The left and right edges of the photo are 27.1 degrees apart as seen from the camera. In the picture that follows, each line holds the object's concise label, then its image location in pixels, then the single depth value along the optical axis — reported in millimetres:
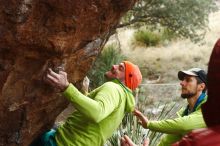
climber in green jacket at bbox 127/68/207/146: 4859
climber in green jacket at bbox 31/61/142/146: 3994
